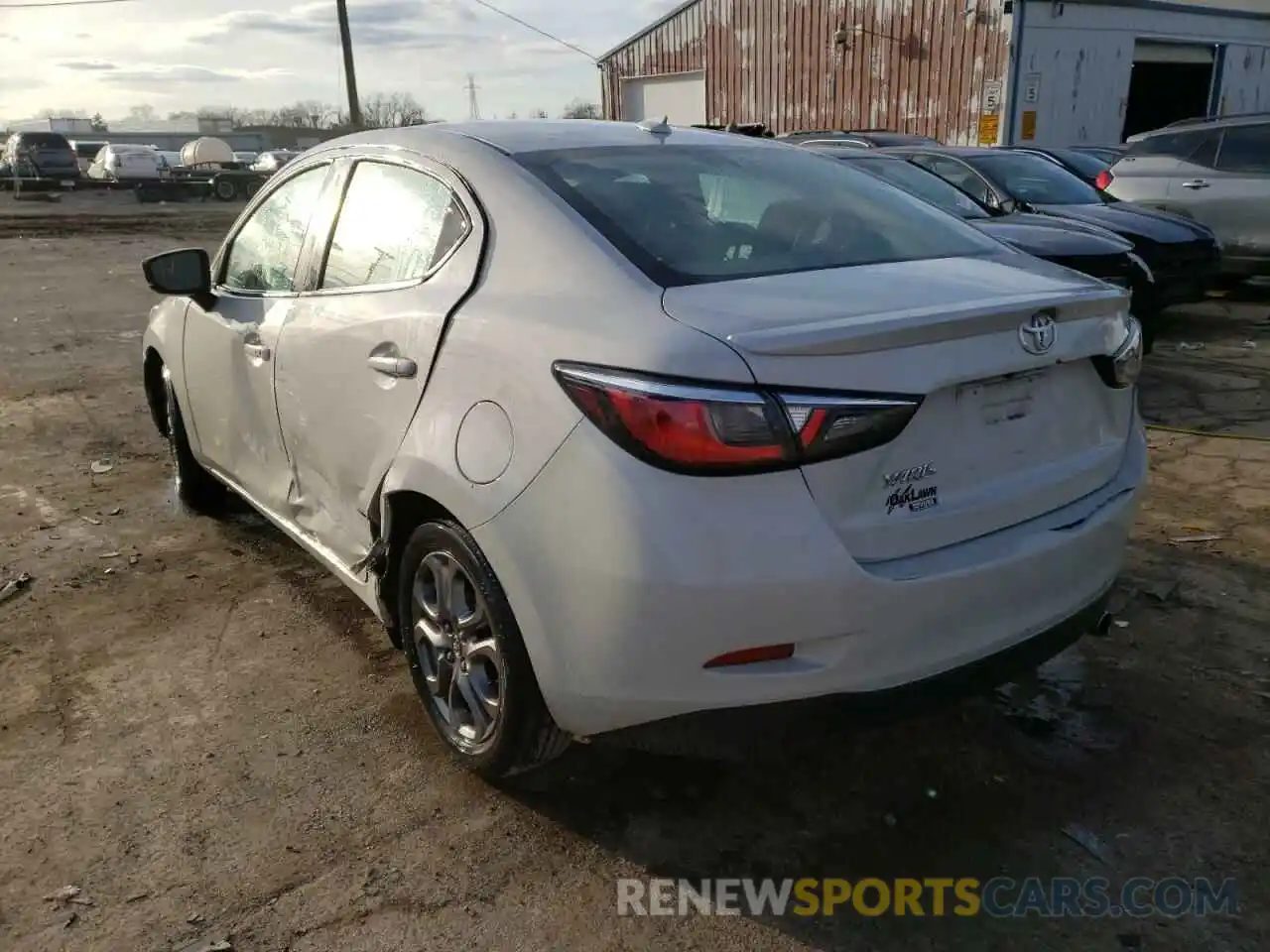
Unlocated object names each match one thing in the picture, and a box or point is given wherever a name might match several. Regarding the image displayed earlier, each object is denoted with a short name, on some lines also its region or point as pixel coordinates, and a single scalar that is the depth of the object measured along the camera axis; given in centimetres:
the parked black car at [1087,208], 805
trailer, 3139
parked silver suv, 976
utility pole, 2917
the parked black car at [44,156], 3431
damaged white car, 205
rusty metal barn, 1905
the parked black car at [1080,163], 1179
